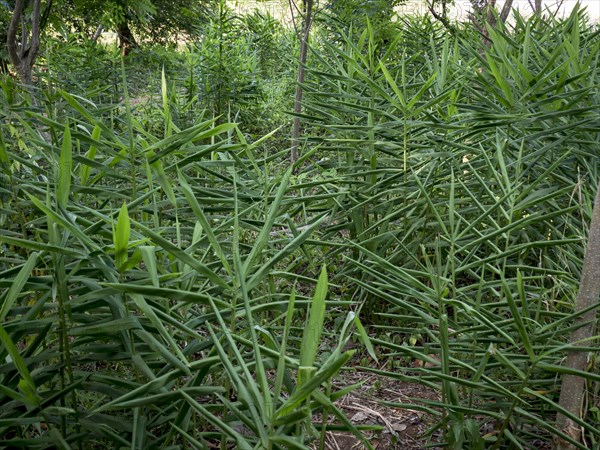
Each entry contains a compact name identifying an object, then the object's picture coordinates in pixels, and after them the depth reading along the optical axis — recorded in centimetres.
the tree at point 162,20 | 532
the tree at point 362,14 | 383
